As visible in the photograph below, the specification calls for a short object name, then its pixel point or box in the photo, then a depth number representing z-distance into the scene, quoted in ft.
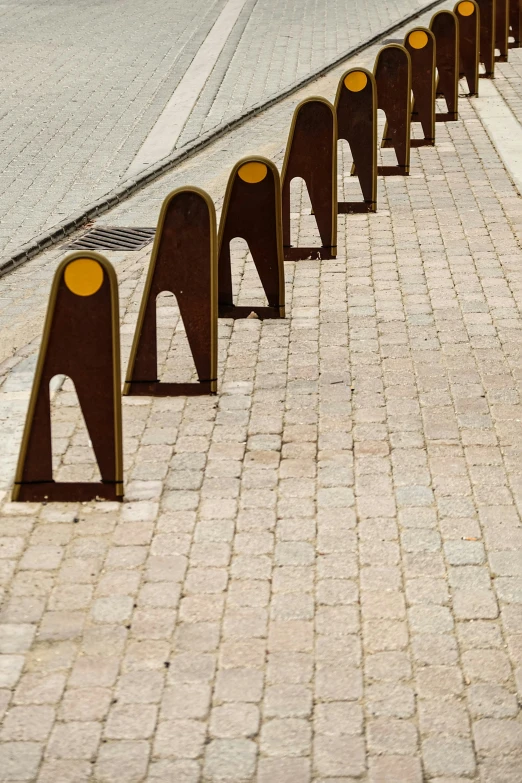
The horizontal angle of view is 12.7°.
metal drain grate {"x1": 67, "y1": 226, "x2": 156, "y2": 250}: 58.09
